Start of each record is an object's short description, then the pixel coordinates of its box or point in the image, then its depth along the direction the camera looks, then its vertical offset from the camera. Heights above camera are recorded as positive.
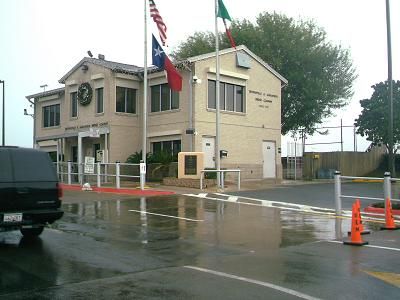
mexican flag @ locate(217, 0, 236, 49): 24.81 +7.49
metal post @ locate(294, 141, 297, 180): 35.01 +0.10
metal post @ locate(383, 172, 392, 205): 13.05 -0.47
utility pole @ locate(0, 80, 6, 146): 47.62 +3.42
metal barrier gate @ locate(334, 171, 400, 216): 13.06 -0.52
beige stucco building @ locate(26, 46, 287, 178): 27.94 +3.34
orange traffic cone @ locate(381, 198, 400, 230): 12.84 -1.23
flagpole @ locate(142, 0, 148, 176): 24.06 +4.25
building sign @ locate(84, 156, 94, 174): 24.86 +0.13
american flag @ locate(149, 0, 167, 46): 24.11 +6.88
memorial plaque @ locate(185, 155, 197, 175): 24.64 +0.21
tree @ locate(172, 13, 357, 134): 37.44 +7.72
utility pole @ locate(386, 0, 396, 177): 17.22 +3.30
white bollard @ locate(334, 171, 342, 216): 14.08 -0.72
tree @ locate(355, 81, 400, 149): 38.31 +3.90
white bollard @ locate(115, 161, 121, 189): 22.93 -0.26
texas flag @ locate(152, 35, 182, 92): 24.77 +4.97
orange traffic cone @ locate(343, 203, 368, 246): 10.51 -1.31
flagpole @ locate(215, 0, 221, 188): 24.44 +2.33
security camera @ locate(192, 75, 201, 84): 27.08 +4.63
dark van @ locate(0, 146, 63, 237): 10.02 -0.41
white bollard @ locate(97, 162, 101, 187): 24.08 -0.32
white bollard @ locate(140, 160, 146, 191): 22.56 -0.19
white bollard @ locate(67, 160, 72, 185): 26.06 +0.01
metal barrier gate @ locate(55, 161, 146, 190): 23.02 -0.11
